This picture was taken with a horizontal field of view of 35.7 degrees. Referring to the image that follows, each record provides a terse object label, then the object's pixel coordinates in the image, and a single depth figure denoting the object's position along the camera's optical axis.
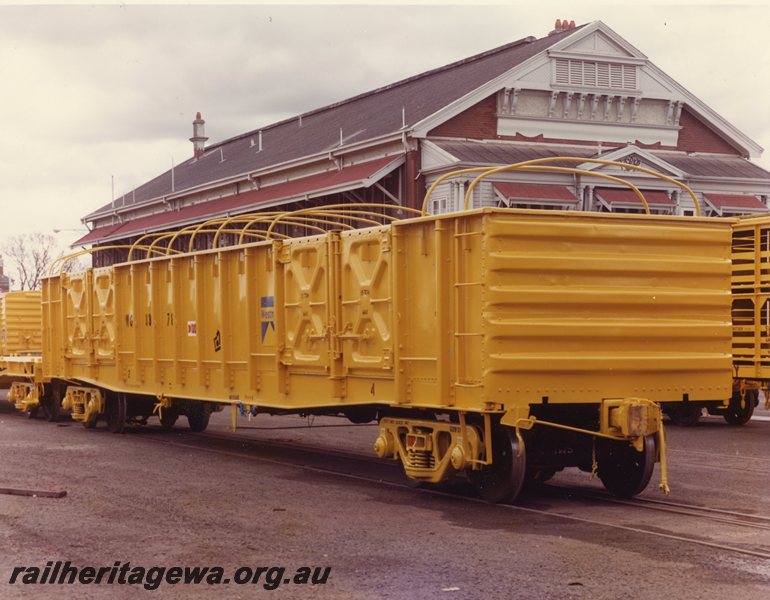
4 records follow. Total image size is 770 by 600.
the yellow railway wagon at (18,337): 25.04
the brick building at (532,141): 31.98
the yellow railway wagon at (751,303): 19.09
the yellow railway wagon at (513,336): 11.34
